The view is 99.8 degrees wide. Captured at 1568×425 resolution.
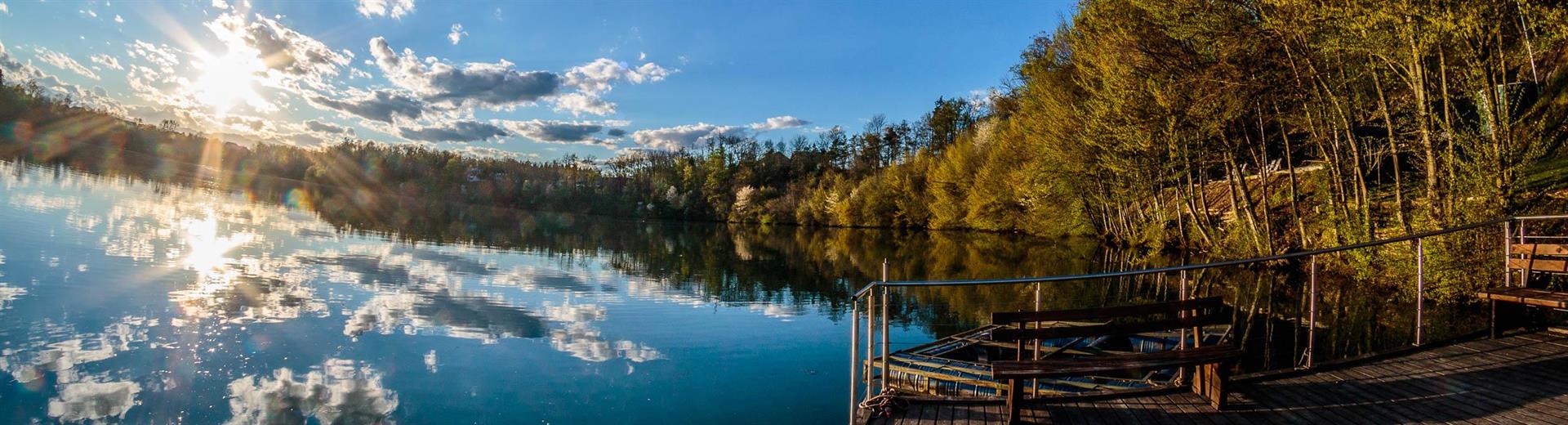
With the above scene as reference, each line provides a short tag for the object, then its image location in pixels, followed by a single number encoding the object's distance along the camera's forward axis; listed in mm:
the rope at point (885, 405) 5328
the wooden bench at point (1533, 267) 7211
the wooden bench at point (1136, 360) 4953
